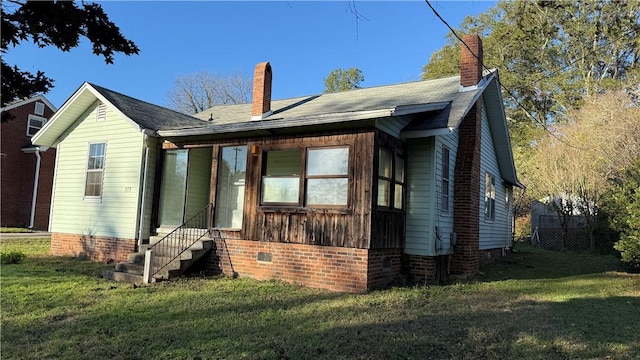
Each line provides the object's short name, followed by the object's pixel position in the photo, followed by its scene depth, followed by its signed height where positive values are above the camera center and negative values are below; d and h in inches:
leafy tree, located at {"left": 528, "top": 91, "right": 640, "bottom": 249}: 619.6 +133.0
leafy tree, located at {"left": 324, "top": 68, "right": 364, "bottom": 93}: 1455.5 +486.2
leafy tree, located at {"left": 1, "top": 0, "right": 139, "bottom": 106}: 182.2 +78.2
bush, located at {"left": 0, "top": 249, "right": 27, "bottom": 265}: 416.3 -44.2
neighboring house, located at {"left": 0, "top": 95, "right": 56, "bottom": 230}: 866.1 +72.2
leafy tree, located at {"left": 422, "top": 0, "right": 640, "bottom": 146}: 1011.9 +432.4
